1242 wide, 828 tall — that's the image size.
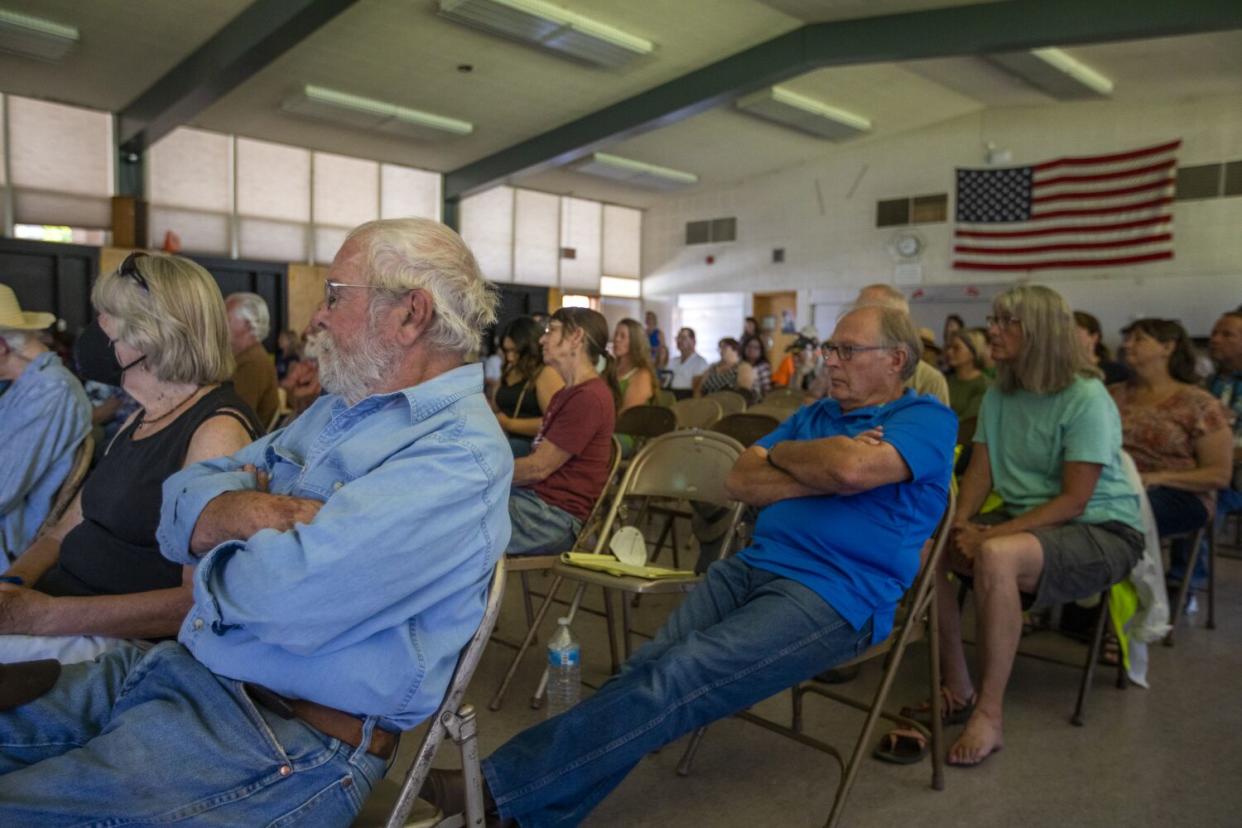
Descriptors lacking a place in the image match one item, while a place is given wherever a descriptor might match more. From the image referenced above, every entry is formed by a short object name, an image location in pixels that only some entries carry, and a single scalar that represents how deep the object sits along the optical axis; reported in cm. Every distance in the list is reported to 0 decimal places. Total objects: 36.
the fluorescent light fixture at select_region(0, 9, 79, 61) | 782
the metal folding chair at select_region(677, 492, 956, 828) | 212
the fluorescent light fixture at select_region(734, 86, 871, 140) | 1081
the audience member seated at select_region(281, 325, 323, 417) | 525
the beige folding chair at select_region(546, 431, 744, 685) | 291
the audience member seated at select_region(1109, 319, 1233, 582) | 353
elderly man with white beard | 117
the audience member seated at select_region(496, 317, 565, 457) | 433
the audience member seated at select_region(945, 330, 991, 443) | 517
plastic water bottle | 295
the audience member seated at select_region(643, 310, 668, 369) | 1406
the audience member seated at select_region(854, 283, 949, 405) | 337
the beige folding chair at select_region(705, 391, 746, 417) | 582
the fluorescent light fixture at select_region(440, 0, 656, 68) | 788
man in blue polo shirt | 179
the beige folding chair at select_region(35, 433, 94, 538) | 253
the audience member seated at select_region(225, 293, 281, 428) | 363
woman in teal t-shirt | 267
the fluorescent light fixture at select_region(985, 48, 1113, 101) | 959
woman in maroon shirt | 311
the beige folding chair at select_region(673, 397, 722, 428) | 516
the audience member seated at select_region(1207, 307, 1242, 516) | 462
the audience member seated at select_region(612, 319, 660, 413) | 539
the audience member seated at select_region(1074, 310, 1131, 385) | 466
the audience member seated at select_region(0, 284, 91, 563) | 251
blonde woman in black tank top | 165
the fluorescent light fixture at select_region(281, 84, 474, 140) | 1003
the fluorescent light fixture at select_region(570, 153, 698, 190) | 1320
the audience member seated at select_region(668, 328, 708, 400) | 1062
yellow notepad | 252
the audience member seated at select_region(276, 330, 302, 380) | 1070
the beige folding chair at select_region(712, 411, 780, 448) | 397
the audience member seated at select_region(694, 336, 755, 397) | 796
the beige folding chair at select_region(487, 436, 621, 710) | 286
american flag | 1089
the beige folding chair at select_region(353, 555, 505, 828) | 129
